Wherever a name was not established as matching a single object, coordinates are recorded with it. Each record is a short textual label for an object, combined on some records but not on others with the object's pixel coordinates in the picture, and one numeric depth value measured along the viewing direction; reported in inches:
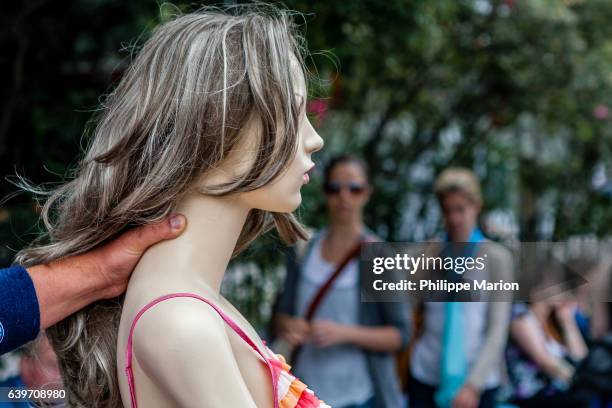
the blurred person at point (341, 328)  124.1
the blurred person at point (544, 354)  147.2
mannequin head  55.1
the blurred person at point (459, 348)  116.6
